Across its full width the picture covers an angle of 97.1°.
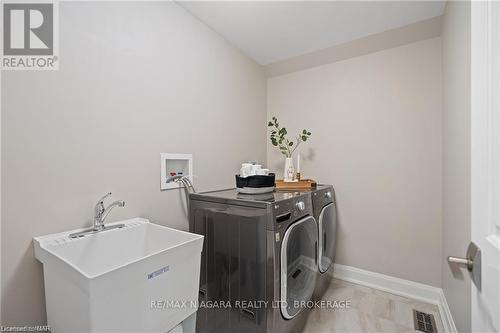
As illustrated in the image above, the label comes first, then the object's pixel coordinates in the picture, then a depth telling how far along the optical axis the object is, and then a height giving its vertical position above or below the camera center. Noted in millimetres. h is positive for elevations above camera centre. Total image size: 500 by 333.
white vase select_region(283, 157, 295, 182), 2125 -55
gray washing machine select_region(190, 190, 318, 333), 1234 -583
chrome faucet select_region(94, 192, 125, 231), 1130 -251
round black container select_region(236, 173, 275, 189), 1625 -121
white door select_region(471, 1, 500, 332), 489 +20
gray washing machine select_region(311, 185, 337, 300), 1790 -580
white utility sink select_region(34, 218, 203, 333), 719 -446
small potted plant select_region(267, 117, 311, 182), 2328 +284
